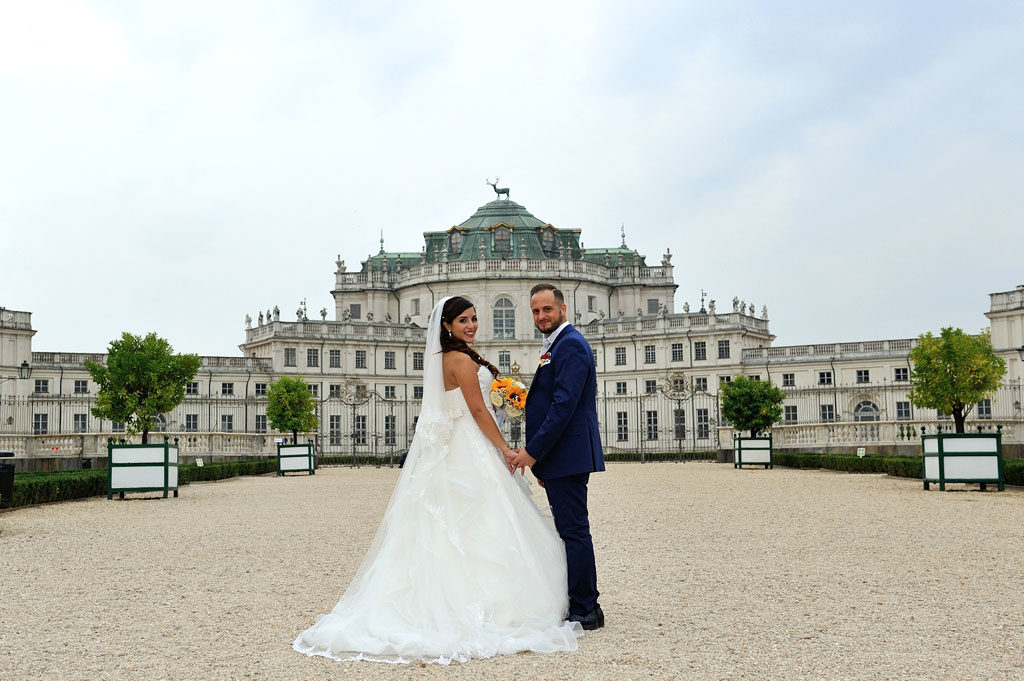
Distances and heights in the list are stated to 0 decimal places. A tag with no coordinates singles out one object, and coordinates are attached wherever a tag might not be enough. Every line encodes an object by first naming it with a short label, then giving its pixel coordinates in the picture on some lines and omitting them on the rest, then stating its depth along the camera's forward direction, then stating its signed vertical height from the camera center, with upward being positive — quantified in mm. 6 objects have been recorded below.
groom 7504 -101
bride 6984 -852
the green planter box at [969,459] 20969 -733
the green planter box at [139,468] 21922 -667
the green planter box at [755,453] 37875 -983
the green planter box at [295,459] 36531 -893
